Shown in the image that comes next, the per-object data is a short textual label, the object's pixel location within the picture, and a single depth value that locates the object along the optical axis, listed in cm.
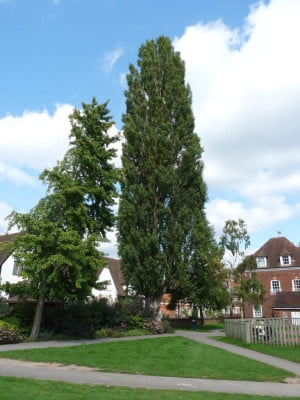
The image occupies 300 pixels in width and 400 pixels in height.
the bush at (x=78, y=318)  2089
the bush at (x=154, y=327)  2509
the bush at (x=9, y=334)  1691
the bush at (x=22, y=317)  1938
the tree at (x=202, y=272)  2795
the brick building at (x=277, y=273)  4391
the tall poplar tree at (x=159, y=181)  2758
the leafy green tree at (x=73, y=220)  1769
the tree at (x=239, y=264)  3222
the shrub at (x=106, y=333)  2200
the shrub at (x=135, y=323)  2533
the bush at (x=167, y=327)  2616
